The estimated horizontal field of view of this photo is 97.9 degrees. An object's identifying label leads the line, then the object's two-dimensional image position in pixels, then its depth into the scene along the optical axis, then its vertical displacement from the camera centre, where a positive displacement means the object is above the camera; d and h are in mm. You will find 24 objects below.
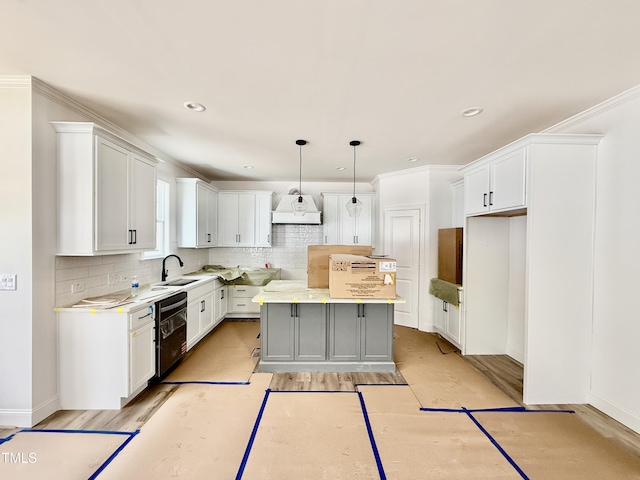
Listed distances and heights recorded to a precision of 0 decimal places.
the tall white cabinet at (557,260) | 2436 -185
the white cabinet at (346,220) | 5477 +345
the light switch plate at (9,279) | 2127 -344
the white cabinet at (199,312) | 3633 -1071
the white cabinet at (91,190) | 2311 +400
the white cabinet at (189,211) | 4434 +403
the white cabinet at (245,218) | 5344 +361
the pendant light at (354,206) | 3697 +421
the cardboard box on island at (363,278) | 2861 -413
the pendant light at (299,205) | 3707 +428
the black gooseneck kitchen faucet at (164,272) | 3861 -502
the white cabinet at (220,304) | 4559 -1149
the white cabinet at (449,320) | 3676 -1175
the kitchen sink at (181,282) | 3623 -632
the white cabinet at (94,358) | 2352 -1037
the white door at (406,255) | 4633 -284
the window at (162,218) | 4043 +270
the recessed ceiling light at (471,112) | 2504 +1165
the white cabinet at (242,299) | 5043 -1143
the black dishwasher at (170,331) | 2807 -1033
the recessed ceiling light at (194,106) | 2422 +1152
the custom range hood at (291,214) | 5129 +427
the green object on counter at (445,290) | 3700 -752
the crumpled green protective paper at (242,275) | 4863 -695
